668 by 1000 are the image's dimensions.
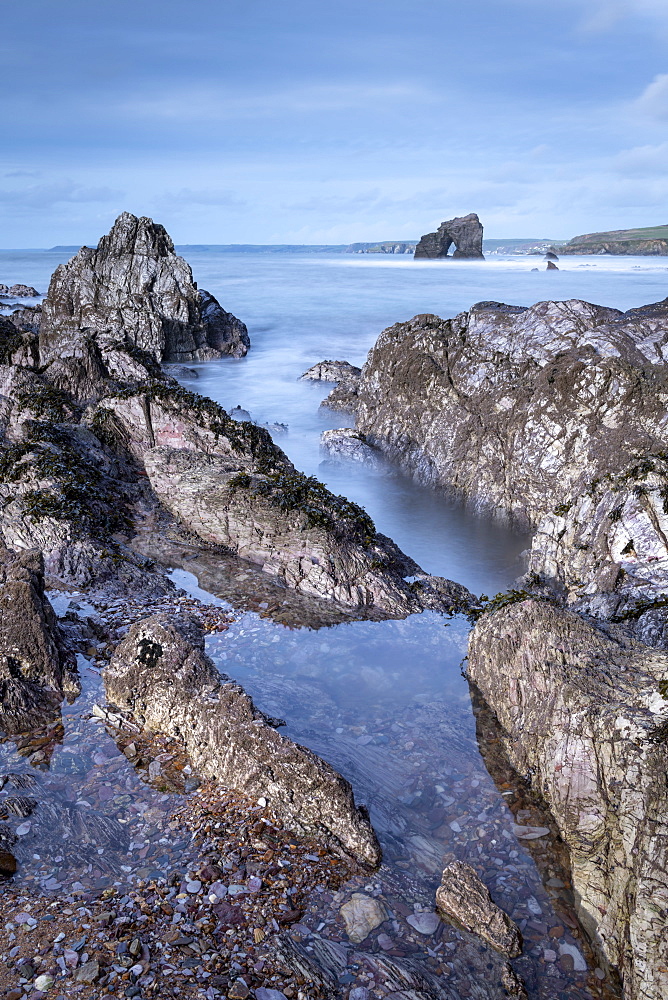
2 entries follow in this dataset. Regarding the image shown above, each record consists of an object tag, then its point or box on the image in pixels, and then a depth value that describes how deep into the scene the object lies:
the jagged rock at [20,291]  77.25
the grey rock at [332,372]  35.47
